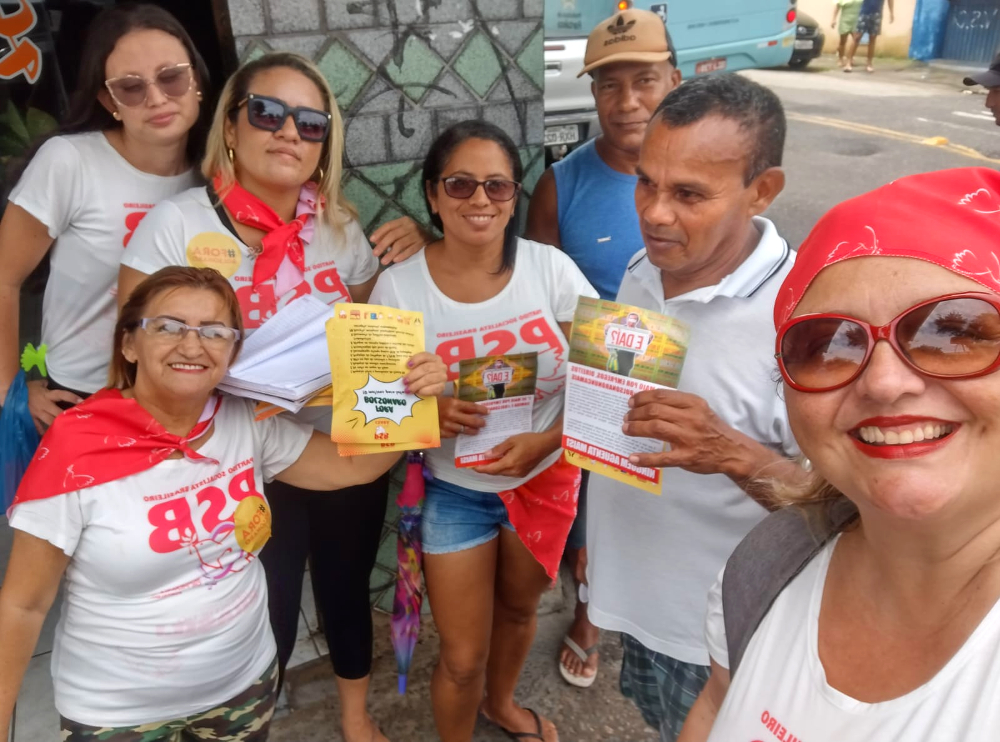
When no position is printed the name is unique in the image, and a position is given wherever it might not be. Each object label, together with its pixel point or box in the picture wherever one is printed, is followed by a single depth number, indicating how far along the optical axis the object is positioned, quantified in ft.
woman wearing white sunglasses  6.75
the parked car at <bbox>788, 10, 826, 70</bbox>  54.13
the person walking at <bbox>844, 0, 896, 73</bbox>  55.67
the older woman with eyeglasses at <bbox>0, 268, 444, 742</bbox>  5.36
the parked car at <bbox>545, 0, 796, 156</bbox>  20.68
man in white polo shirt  5.33
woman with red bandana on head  2.88
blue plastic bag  7.45
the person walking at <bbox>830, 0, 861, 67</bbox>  55.77
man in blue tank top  8.60
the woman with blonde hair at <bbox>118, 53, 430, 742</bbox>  6.64
